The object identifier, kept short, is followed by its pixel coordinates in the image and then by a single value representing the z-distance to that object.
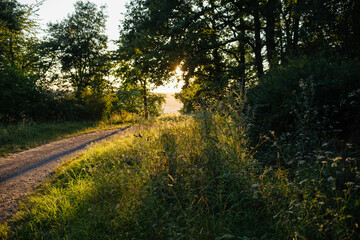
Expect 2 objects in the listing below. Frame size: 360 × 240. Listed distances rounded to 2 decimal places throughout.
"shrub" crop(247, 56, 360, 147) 4.74
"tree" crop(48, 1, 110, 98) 23.56
